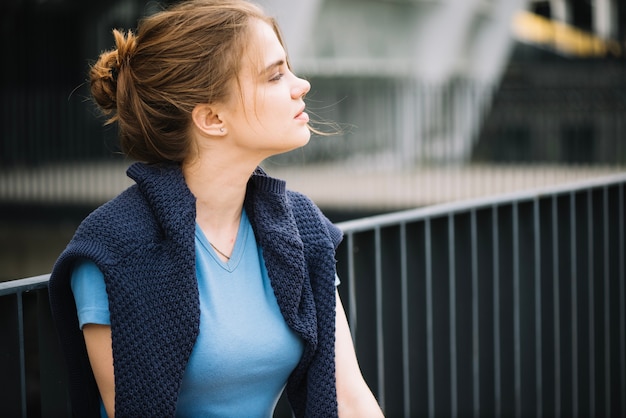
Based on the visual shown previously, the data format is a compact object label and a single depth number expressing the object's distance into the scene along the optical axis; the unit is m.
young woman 2.28
